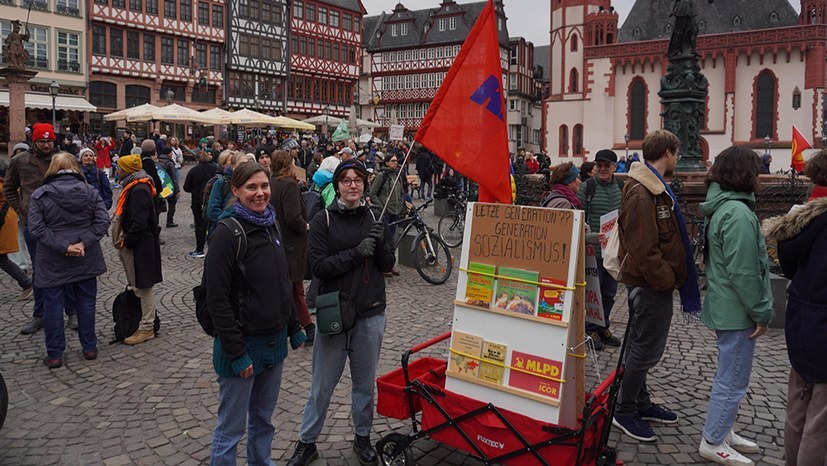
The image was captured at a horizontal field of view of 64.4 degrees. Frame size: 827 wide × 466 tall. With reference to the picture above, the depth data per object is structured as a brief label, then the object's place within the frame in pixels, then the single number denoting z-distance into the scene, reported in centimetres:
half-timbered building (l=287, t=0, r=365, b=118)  5447
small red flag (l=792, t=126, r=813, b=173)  1533
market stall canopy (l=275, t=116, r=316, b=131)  2860
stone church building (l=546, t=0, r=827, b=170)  4266
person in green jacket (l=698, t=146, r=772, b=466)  382
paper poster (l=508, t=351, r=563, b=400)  334
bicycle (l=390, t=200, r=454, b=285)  964
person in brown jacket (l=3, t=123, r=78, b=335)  757
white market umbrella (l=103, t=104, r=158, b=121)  2591
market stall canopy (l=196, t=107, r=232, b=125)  2600
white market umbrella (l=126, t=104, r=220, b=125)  2506
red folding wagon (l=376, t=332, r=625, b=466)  330
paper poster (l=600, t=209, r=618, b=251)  509
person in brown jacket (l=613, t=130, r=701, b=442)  414
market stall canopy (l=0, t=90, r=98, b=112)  3325
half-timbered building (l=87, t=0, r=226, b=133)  4153
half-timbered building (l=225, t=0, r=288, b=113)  4903
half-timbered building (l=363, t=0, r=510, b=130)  6169
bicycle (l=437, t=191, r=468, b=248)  1317
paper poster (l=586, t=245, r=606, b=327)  438
